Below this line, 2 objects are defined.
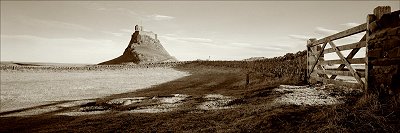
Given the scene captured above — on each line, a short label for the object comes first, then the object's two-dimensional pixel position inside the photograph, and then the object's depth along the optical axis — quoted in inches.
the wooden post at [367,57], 204.7
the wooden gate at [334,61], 222.8
